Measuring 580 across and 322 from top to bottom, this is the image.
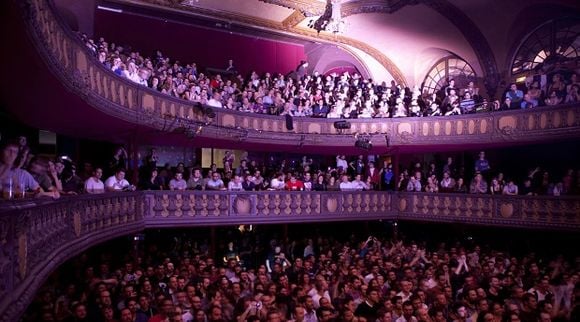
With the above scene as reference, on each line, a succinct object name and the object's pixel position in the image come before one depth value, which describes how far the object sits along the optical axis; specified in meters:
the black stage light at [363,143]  17.23
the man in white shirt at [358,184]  17.22
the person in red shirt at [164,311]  7.26
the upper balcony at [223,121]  7.33
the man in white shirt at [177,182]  13.54
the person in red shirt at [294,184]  15.88
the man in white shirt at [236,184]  14.66
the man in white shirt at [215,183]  14.18
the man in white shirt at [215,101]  15.72
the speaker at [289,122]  17.42
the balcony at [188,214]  3.66
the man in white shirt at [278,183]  15.73
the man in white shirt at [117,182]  10.69
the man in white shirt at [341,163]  19.29
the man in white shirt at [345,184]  17.00
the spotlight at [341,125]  17.77
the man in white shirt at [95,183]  9.38
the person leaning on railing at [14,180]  4.62
